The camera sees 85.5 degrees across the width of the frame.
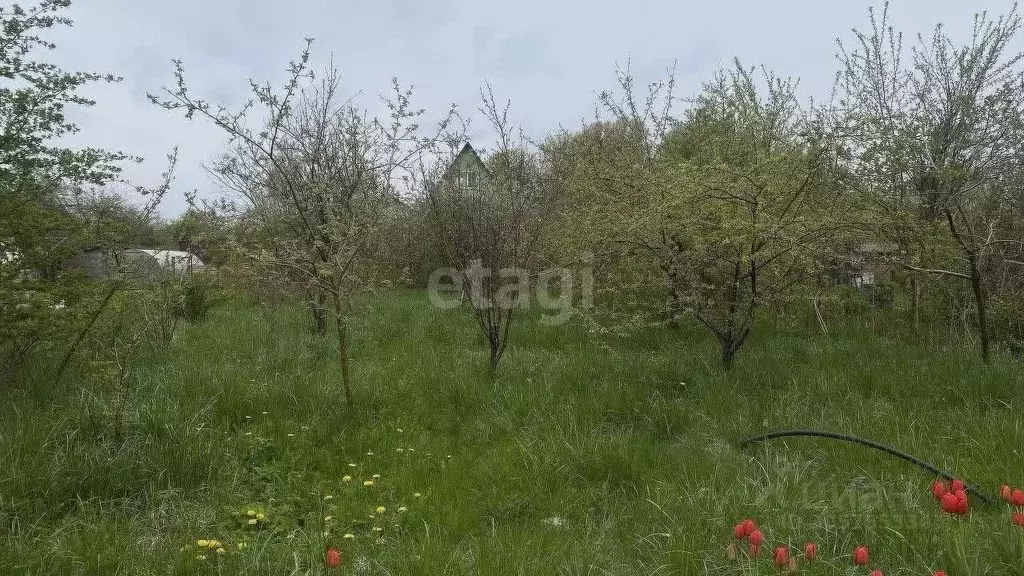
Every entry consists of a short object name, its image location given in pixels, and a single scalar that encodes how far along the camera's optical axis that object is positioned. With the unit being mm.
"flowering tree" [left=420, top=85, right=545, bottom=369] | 5422
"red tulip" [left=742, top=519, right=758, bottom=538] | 1851
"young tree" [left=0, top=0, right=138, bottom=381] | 4109
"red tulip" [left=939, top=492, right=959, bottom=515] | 1727
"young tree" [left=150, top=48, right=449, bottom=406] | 4230
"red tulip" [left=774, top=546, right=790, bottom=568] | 1659
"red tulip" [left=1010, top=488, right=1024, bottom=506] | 1753
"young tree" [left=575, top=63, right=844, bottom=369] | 4504
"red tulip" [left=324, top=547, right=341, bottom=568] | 1887
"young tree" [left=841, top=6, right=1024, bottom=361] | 4941
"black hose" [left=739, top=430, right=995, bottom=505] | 2426
